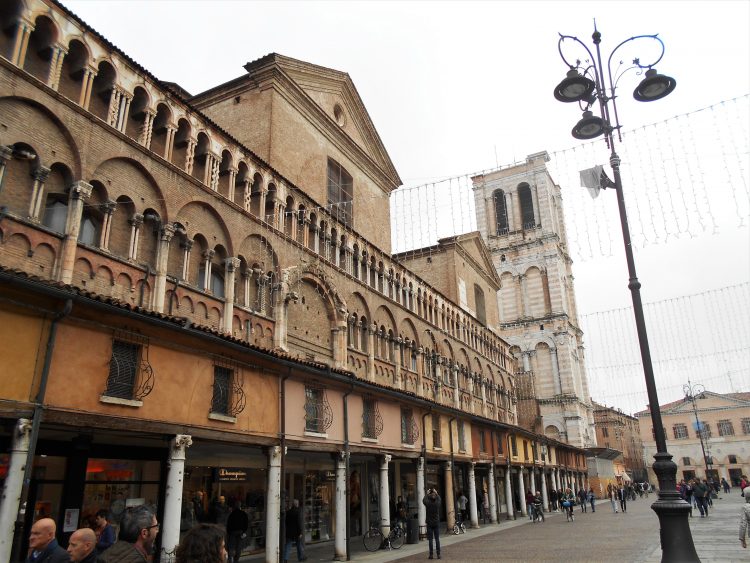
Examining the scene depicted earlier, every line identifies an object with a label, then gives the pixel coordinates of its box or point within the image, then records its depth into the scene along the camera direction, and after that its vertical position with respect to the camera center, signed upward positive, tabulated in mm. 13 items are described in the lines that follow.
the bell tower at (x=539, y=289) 59531 +19695
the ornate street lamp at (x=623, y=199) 8445 +4897
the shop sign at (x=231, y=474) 16172 +317
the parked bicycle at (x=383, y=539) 18406 -1790
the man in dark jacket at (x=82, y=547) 4758 -446
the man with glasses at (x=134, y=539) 4430 -390
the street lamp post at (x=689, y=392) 50438 +7096
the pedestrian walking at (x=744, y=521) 11250 -901
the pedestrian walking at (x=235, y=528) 13945 -967
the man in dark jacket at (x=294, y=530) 15285 -1147
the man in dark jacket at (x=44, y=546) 4805 -446
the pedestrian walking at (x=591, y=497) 37434 -1255
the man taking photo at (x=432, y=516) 15680 -910
